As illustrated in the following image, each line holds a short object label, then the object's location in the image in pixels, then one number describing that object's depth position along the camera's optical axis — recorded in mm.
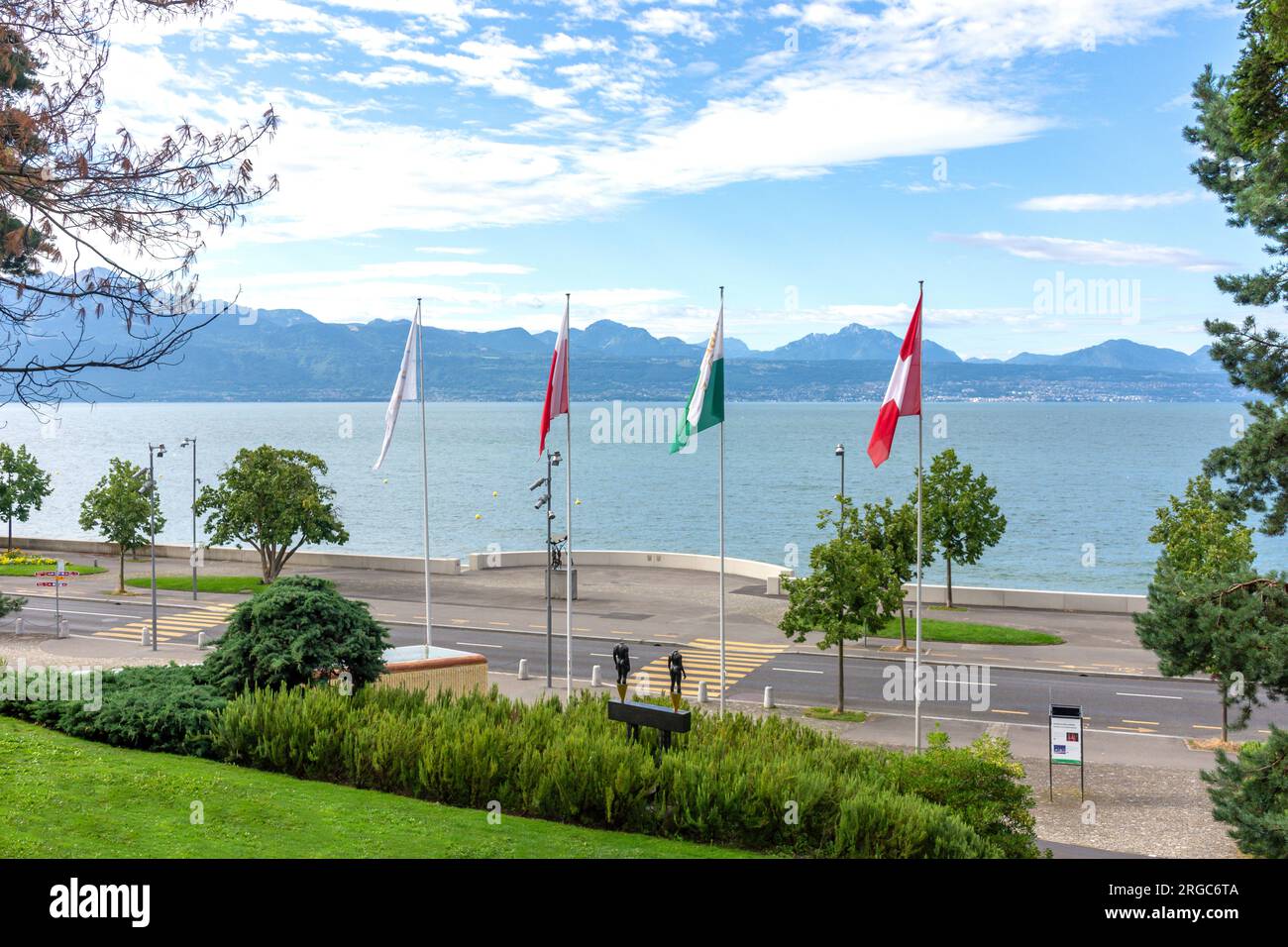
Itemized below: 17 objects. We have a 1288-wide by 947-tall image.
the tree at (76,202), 10625
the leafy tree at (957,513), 40125
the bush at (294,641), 18297
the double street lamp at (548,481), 33284
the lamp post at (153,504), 44938
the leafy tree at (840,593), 28750
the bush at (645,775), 13906
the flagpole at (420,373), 27930
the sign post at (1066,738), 21797
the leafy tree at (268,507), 47625
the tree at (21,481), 62344
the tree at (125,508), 47719
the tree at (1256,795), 14625
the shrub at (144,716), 16016
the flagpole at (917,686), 22256
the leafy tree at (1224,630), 14938
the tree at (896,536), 35116
